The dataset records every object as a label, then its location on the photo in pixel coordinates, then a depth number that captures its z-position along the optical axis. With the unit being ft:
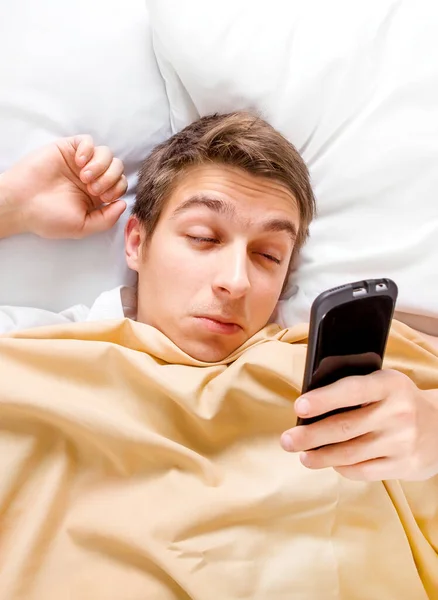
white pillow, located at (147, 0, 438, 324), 4.15
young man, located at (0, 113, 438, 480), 3.58
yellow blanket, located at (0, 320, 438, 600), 2.99
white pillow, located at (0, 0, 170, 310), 4.21
